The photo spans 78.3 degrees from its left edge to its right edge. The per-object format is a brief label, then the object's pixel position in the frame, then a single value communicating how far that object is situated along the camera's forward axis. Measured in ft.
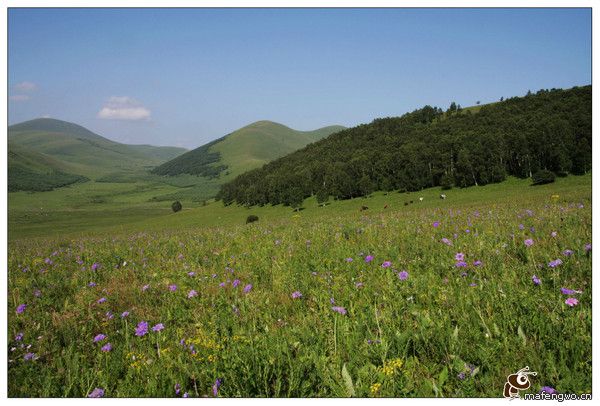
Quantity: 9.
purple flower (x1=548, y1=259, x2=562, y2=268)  13.18
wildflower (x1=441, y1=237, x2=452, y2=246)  20.24
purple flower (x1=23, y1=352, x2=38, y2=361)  11.23
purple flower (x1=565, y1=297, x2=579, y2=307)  10.59
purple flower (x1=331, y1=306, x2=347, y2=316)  12.50
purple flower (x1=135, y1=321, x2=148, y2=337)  12.19
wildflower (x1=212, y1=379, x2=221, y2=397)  8.73
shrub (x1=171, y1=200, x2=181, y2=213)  520.01
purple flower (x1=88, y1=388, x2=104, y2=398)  9.18
